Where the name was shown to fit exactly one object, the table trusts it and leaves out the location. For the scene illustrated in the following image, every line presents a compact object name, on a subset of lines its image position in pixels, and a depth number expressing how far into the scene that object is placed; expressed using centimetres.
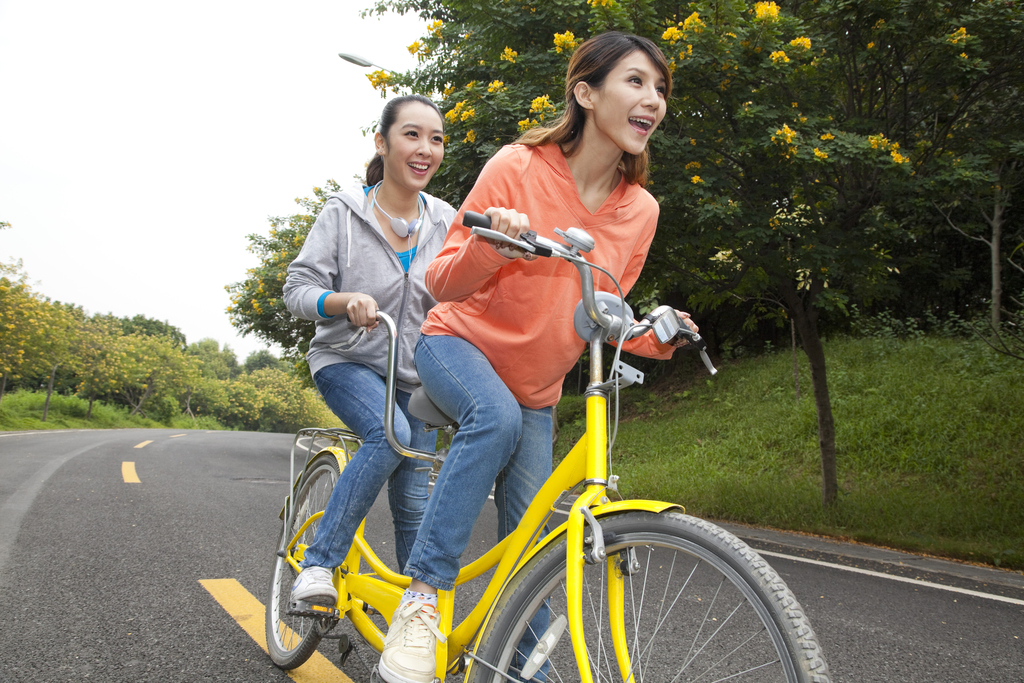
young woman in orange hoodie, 180
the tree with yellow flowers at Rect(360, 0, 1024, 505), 595
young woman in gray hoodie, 238
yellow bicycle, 130
